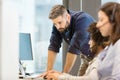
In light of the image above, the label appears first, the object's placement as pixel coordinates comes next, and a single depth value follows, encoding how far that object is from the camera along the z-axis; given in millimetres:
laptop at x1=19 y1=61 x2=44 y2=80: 2612
